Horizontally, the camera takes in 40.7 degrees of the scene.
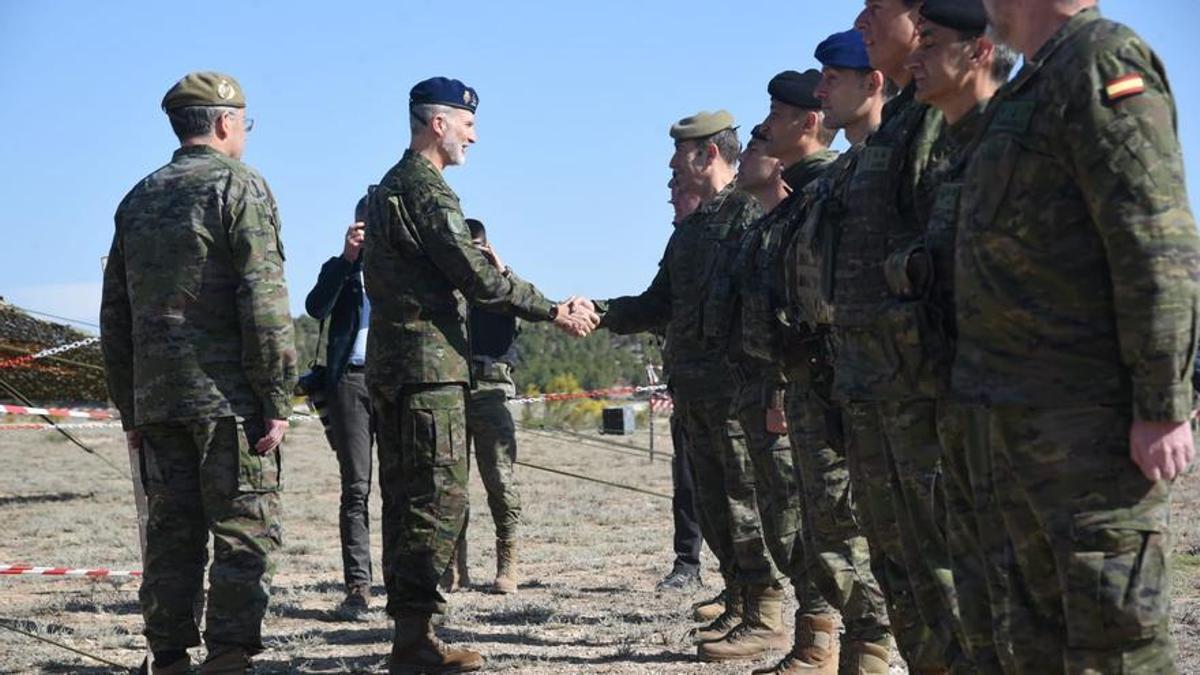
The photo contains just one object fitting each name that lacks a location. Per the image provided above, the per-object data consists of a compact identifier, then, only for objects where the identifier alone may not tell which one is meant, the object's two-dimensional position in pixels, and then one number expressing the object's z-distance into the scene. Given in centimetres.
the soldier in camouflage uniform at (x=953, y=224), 407
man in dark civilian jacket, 935
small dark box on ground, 2377
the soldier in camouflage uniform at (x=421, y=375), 716
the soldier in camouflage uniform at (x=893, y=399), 460
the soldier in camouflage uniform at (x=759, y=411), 675
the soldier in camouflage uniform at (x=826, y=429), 585
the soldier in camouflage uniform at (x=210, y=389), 639
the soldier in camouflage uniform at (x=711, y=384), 744
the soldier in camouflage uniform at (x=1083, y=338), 347
